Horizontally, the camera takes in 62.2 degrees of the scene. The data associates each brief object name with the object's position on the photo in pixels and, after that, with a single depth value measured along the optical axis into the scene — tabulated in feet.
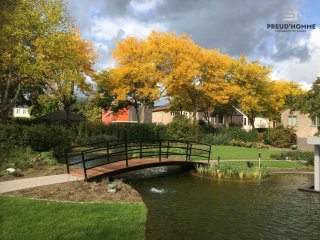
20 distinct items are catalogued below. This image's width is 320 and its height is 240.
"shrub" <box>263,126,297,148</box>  107.45
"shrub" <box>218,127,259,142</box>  116.68
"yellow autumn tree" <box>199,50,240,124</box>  112.49
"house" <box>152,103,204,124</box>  221.83
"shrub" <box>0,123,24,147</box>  51.63
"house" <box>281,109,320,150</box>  107.53
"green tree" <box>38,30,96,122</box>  54.82
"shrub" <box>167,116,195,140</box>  107.22
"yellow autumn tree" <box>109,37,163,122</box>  111.19
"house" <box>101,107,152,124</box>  242.07
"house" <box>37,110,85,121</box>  151.60
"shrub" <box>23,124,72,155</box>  55.86
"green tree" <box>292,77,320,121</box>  56.89
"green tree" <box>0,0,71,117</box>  51.82
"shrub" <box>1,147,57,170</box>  42.81
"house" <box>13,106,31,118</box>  331.41
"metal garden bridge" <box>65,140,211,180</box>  41.02
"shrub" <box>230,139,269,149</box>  103.77
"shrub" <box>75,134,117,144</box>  92.72
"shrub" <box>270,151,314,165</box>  69.98
